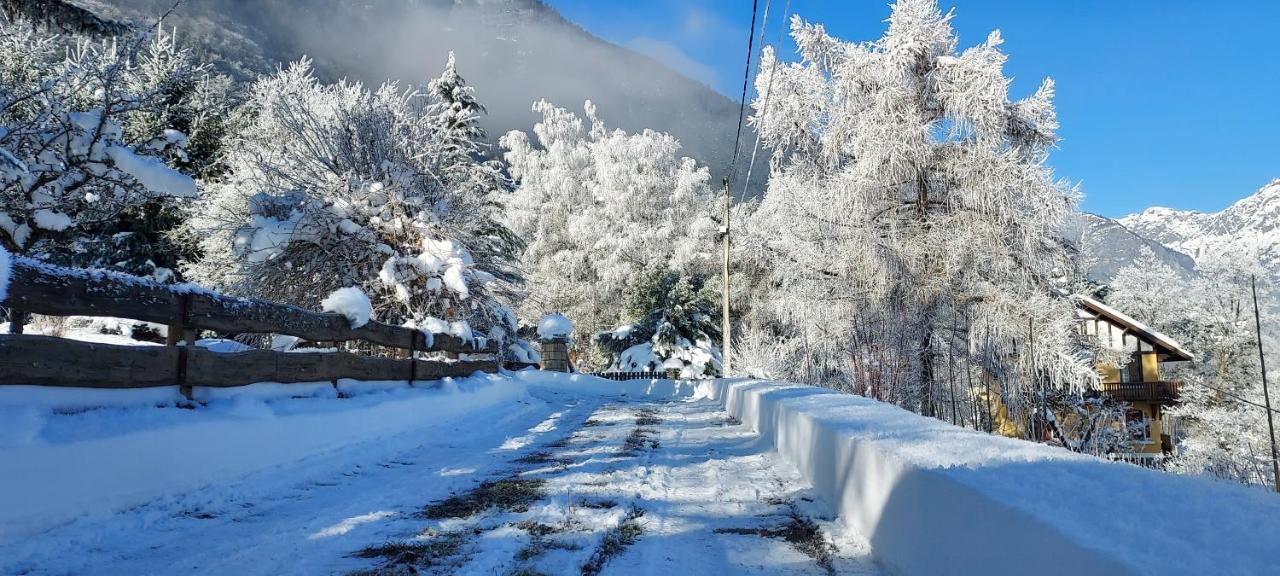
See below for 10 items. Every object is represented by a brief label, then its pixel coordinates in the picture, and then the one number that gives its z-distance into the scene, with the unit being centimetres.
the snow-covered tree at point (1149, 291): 3462
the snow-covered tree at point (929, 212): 1373
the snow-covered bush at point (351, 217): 1232
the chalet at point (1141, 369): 2459
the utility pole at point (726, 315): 1958
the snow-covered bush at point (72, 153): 672
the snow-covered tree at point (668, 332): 2728
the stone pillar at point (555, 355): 2189
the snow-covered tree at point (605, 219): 3123
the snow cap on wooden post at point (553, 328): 2191
